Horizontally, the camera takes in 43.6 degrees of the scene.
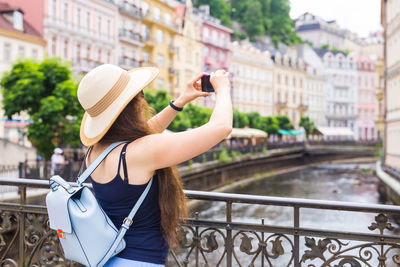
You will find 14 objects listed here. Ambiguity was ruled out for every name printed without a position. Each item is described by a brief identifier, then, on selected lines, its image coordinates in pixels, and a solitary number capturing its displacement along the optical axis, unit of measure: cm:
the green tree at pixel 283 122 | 6062
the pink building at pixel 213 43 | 5762
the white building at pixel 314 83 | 7981
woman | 213
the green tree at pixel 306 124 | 7031
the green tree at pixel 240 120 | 4970
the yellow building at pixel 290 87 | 7188
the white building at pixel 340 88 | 8288
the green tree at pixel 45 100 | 1980
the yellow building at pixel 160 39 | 4669
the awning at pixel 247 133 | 4412
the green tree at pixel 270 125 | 5624
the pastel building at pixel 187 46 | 5184
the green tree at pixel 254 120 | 5300
